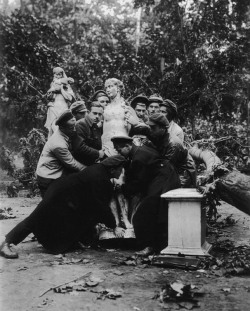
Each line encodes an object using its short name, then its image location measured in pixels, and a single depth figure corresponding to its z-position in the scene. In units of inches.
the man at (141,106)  318.0
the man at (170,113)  294.8
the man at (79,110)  293.0
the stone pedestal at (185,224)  214.1
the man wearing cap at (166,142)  245.4
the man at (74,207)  238.4
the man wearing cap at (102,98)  319.9
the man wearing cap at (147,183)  238.1
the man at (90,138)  266.0
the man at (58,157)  250.5
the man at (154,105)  308.7
